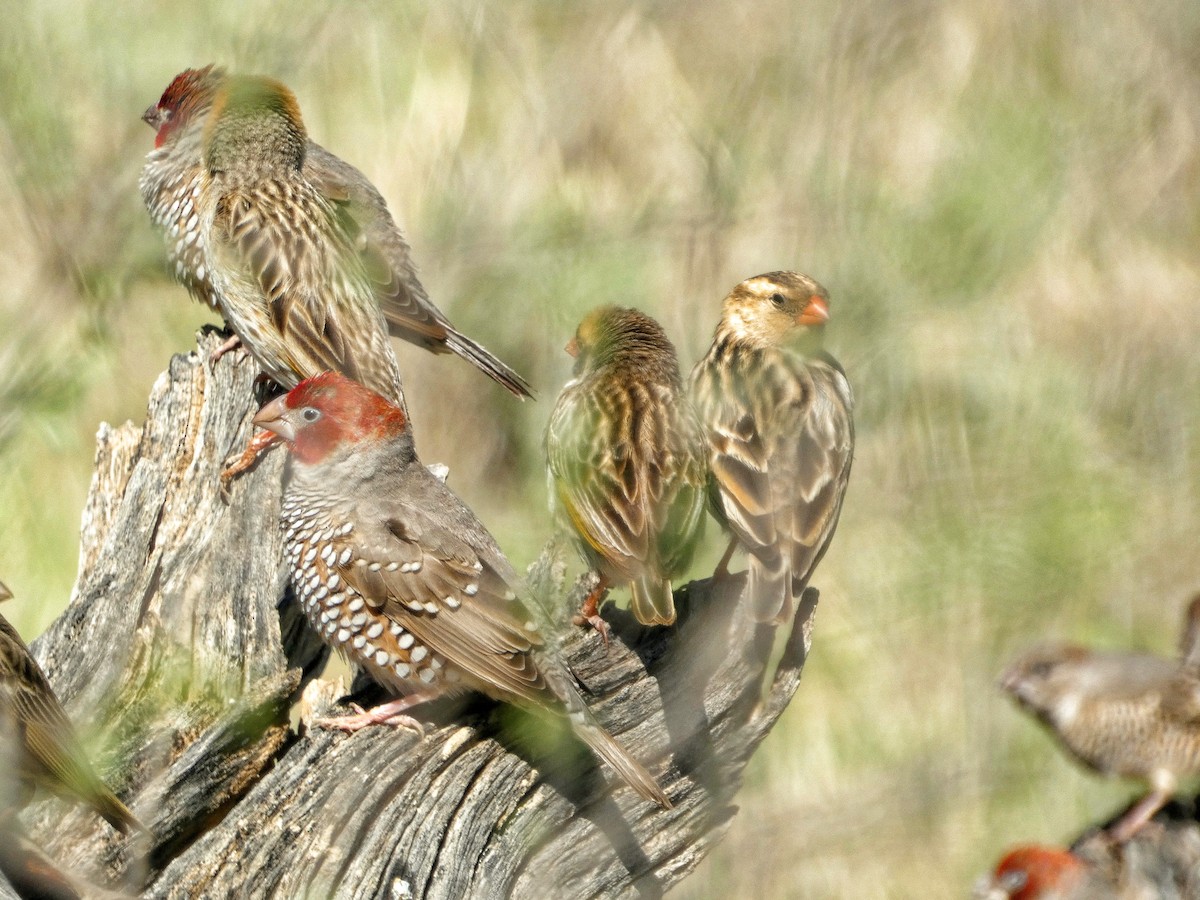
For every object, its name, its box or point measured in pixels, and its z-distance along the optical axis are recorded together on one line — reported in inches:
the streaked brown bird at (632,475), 393.7
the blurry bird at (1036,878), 325.4
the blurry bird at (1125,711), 386.6
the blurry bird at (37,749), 326.3
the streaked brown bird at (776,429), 397.1
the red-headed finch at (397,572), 391.5
